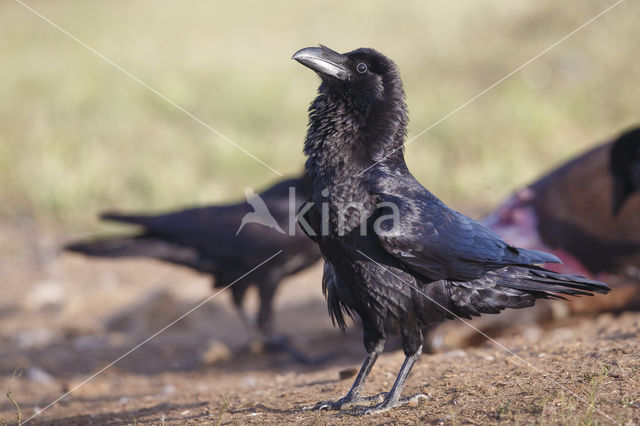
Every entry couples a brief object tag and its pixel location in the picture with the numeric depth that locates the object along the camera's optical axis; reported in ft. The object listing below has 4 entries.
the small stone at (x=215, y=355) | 38.01
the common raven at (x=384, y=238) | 21.07
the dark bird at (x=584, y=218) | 39.65
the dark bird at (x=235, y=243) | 37.04
